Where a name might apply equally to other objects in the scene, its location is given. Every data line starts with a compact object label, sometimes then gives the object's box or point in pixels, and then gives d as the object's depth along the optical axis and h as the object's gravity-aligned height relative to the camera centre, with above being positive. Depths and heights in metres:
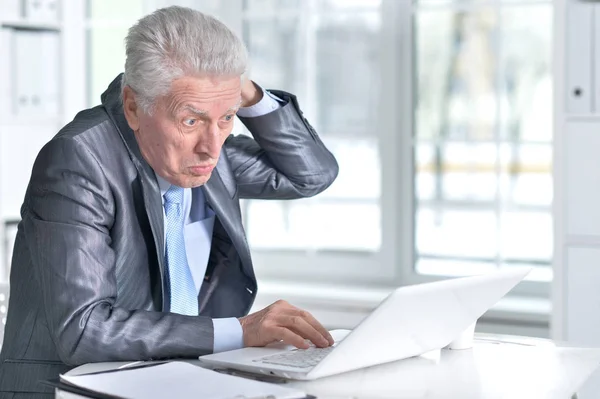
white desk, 1.61 -0.31
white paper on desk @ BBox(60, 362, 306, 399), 1.50 -0.29
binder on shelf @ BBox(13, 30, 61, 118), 3.96 +0.48
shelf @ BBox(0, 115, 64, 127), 3.96 +0.29
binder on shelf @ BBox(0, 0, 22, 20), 3.93 +0.72
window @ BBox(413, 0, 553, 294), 3.83 +0.22
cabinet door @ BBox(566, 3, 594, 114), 3.16 +0.43
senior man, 1.83 -0.08
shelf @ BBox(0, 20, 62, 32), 3.91 +0.67
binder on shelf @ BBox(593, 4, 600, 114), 3.14 +0.41
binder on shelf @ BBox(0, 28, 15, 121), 3.89 +0.45
